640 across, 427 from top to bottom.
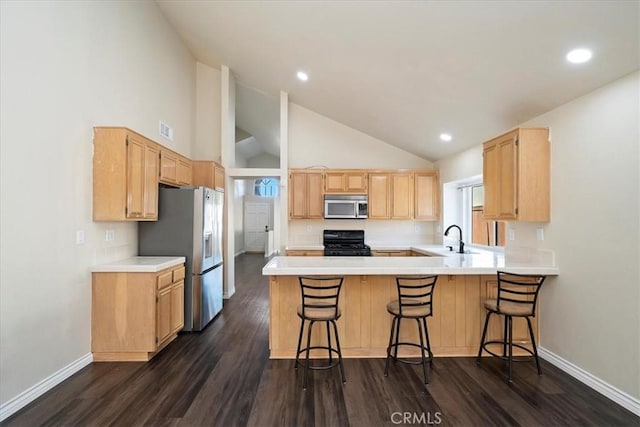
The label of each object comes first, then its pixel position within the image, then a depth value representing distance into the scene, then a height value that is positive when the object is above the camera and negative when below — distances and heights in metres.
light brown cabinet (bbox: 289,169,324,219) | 5.31 +0.43
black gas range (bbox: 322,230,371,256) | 5.38 -0.41
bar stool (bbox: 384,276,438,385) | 2.68 -0.83
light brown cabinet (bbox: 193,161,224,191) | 4.73 +0.66
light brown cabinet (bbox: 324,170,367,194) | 5.30 +0.61
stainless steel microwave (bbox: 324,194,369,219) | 5.23 +0.14
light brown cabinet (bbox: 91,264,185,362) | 2.99 -0.99
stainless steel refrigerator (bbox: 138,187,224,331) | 3.74 -0.26
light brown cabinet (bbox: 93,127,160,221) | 2.99 +0.41
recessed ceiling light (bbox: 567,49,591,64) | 2.17 +1.17
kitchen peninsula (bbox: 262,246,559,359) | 3.07 -0.96
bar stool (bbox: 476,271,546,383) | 2.69 -0.82
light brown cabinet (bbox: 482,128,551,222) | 2.96 +0.41
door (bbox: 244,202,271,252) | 11.75 -0.32
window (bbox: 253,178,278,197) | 11.31 +1.07
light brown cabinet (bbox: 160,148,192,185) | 3.72 +0.63
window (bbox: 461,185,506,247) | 4.23 -0.10
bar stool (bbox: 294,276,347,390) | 2.59 -0.82
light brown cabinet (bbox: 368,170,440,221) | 5.32 +0.38
